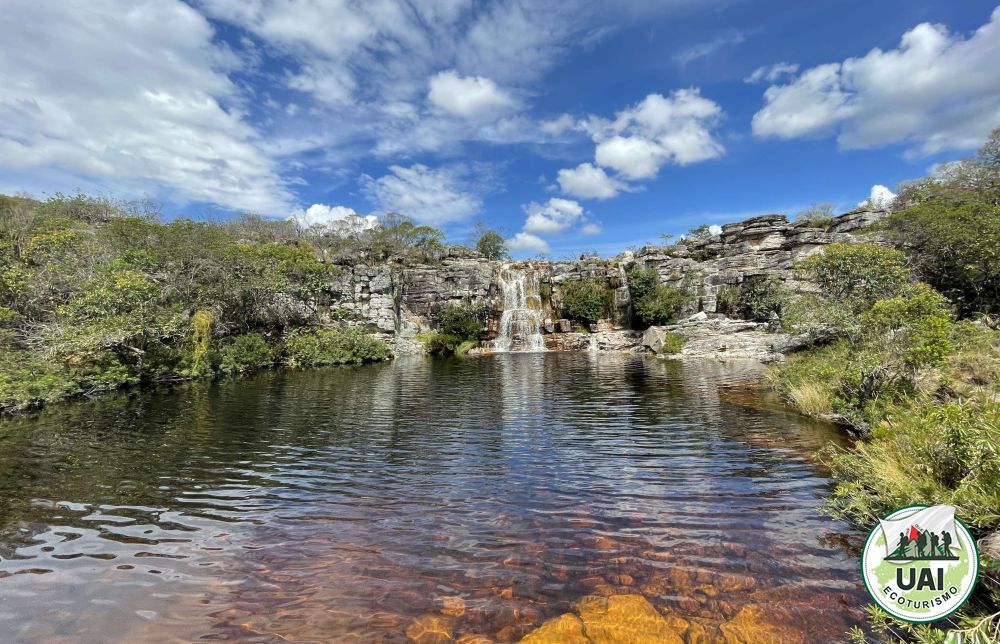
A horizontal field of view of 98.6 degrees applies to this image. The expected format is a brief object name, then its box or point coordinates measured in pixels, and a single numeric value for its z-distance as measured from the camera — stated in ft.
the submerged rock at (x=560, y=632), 14.64
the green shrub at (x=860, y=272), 63.87
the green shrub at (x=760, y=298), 122.11
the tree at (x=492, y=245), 222.28
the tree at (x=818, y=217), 149.48
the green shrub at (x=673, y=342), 111.14
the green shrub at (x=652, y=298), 134.92
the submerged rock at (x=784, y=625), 14.28
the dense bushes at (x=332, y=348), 103.65
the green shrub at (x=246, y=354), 87.22
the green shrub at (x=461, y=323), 140.56
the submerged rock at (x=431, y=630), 14.89
